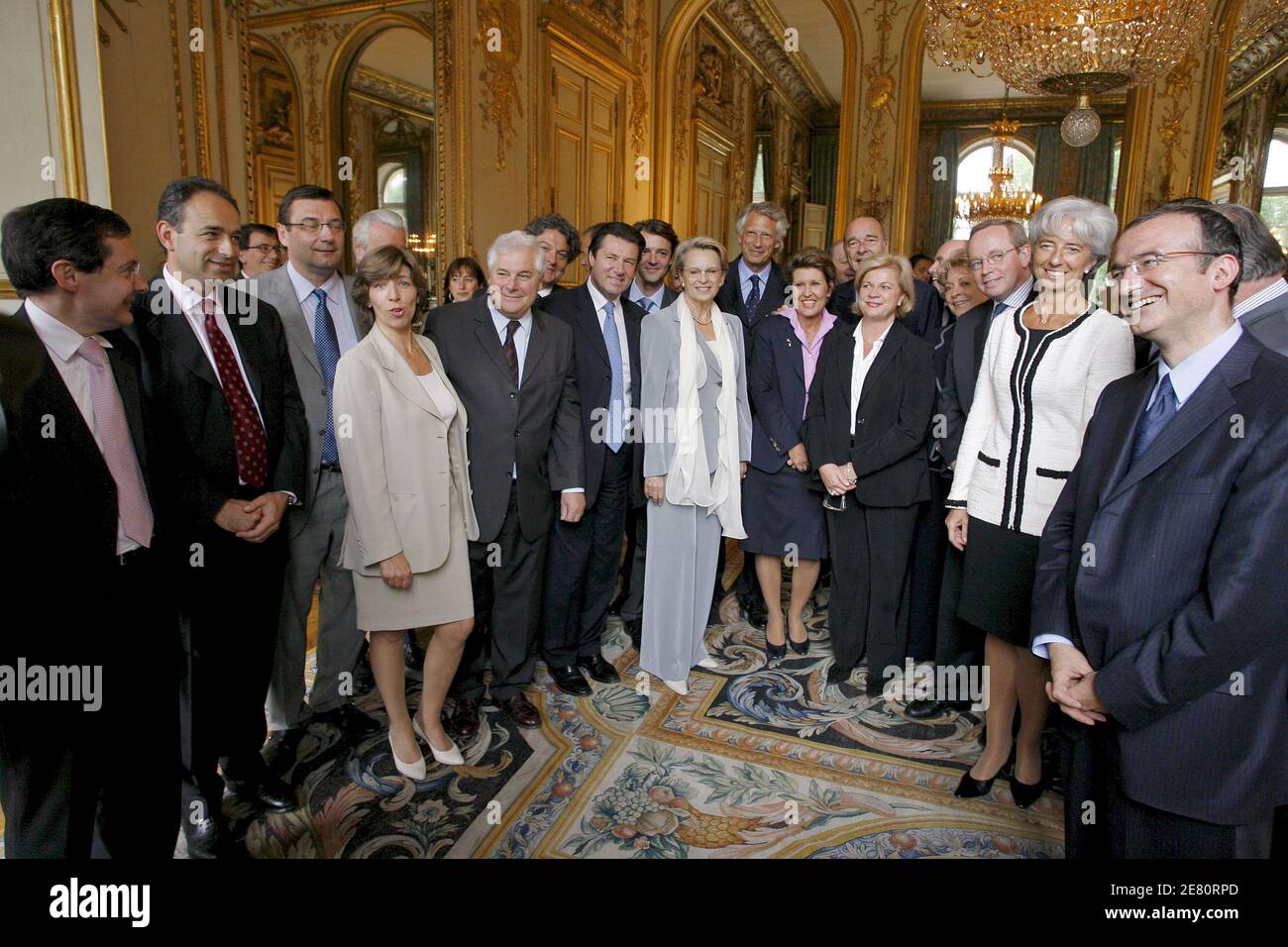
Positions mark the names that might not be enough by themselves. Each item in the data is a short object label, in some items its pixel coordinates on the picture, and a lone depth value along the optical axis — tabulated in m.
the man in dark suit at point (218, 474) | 2.22
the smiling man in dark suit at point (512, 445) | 2.88
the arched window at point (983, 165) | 14.53
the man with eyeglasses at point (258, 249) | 3.61
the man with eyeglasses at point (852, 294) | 3.96
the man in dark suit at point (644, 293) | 3.94
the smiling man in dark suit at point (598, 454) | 3.32
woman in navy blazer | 3.55
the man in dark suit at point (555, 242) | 3.65
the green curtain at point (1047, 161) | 14.14
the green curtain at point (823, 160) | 14.27
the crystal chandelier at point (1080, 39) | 4.72
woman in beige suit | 2.42
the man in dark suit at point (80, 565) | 1.64
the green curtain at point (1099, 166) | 13.94
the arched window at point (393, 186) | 5.25
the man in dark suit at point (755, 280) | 4.07
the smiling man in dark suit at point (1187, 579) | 1.48
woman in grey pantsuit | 3.23
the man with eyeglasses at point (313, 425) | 2.71
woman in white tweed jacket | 2.33
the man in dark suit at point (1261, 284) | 2.00
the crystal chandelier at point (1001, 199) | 10.45
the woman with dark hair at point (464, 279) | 4.74
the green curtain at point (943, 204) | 14.80
